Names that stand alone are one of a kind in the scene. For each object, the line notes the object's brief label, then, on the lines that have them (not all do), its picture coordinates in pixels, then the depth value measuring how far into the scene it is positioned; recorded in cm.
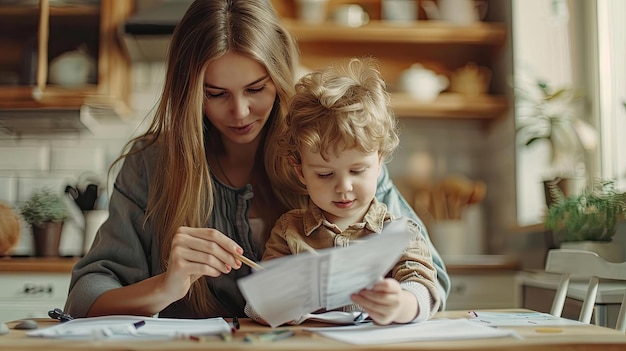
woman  162
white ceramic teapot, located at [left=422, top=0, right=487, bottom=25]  367
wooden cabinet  342
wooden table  103
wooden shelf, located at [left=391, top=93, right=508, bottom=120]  358
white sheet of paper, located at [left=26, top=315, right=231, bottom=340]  112
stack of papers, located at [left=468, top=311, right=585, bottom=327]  127
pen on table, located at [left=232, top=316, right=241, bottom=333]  125
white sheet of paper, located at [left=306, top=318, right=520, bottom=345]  108
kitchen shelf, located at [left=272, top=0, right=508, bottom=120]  358
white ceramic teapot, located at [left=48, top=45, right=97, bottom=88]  344
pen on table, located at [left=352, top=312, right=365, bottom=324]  129
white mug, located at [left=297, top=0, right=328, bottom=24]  360
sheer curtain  288
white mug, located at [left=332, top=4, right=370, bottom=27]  362
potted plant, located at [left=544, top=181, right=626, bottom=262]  221
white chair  148
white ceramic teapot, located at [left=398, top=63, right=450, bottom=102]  360
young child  137
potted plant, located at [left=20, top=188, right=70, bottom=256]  324
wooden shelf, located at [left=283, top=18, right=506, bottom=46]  356
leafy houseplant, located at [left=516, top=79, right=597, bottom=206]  289
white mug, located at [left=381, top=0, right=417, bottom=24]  368
